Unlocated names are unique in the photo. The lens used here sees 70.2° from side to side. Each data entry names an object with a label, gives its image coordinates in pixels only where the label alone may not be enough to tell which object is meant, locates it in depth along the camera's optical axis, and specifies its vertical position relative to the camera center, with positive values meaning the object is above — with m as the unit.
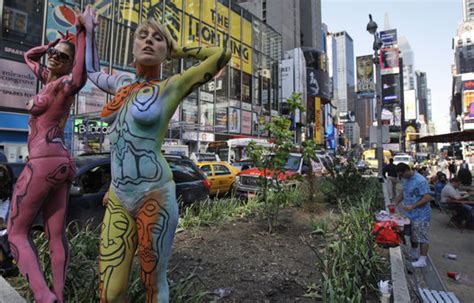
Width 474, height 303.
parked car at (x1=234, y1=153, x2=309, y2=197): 10.46 -0.34
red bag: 4.25 -0.84
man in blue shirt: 5.62 -0.69
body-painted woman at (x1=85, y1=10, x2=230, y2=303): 1.84 -0.10
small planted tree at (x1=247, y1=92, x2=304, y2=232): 6.11 +0.31
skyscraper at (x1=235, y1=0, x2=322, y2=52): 54.19 +24.97
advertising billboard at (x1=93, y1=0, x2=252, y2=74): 22.69 +11.82
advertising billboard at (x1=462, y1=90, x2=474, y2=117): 54.22 +11.43
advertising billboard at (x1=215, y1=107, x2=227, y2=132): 30.22 +4.62
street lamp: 13.92 +3.61
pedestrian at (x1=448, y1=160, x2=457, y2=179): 18.78 +0.00
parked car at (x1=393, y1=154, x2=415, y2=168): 33.39 +1.09
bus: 21.03 +1.13
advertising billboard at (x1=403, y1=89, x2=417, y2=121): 97.00 +18.28
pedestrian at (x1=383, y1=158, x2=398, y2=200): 14.10 -0.33
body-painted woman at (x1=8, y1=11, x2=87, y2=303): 2.27 -0.05
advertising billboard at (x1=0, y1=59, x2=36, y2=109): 16.20 +4.04
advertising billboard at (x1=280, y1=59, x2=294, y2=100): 43.88 +11.90
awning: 11.10 +1.11
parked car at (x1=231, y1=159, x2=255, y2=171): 13.70 +0.15
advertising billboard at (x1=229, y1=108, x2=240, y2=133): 31.46 +4.46
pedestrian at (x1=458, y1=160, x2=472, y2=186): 13.30 -0.31
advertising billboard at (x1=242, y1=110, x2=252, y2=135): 33.09 +4.49
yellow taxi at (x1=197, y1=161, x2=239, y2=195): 11.62 -0.28
